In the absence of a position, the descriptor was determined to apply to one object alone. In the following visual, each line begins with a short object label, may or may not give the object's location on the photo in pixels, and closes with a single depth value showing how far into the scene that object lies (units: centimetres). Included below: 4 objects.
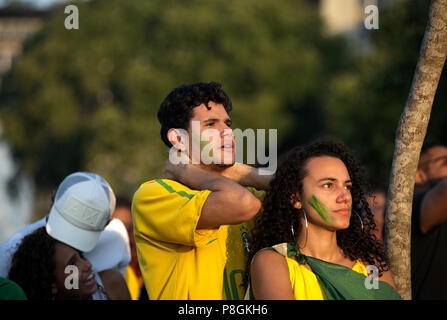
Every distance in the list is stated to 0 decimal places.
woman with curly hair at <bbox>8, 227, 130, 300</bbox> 882
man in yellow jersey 707
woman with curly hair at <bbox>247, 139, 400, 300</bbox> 681
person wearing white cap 905
